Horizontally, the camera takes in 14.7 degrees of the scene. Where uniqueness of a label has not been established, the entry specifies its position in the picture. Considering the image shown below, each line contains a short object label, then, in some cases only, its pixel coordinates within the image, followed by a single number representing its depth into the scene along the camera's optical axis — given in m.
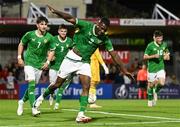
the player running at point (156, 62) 23.48
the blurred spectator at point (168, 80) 39.37
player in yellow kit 22.72
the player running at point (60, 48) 21.36
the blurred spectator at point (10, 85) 35.62
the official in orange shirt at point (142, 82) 36.47
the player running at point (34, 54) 18.16
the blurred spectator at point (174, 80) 39.56
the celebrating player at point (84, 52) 15.93
